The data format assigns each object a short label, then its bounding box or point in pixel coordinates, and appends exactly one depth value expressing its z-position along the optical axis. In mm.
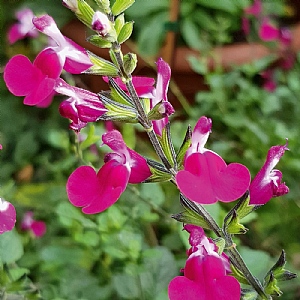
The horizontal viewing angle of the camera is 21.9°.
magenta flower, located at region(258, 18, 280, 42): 447
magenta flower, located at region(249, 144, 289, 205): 190
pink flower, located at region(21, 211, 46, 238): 346
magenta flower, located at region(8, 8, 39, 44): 388
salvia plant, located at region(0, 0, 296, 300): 168
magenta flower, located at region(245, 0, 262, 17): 463
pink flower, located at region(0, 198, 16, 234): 184
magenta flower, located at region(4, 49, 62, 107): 173
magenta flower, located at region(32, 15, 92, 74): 178
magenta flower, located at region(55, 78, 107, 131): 176
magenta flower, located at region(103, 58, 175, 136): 182
